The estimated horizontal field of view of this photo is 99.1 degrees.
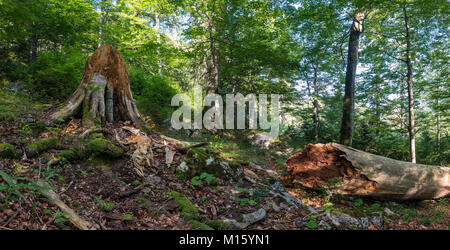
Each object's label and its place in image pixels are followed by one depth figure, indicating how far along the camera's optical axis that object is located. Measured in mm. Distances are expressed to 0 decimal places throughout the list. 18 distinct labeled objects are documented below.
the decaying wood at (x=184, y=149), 5172
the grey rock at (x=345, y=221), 3642
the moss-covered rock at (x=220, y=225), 2906
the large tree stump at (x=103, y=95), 4992
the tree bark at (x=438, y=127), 9414
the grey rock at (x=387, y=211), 4542
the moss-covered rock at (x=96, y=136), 4295
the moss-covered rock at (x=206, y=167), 4383
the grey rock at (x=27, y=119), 4357
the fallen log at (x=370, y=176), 5109
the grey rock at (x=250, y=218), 3078
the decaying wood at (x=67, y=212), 2199
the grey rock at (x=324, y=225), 3439
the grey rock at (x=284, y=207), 4035
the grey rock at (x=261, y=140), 12039
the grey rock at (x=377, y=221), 3987
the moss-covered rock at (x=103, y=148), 3828
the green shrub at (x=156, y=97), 9951
